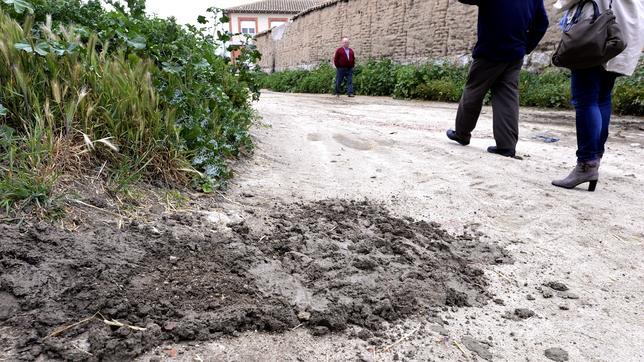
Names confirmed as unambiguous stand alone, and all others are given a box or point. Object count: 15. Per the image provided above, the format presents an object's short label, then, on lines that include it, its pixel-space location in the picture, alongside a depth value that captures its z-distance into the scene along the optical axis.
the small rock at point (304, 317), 1.40
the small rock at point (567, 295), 1.69
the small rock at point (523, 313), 1.55
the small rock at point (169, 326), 1.24
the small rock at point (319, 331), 1.35
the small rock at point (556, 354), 1.34
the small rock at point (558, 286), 1.75
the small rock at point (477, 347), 1.33
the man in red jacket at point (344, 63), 12.52
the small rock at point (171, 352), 1.18
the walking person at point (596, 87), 2.77
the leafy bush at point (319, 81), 15.55
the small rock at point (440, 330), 1.42
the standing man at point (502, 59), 3.67
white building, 39.34
